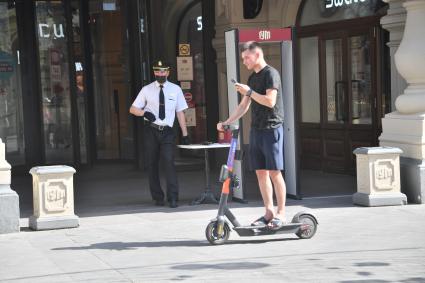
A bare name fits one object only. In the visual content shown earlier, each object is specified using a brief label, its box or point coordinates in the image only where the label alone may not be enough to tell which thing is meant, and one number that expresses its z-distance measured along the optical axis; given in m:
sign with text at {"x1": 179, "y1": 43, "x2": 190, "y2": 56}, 14.72
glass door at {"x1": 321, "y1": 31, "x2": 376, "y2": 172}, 12.82
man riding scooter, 8.05
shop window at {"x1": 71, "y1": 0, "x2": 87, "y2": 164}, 15.26
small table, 10.70
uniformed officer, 10.48
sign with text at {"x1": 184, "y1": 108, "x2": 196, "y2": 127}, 14.77
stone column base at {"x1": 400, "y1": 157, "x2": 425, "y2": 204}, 10.04
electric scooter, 7.94
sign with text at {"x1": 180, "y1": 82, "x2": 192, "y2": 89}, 14.74
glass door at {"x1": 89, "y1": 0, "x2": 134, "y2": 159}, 15.55
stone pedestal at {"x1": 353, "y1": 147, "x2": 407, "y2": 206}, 9.95
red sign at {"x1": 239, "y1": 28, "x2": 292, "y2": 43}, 10.42
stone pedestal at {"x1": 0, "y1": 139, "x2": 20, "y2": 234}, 8.96
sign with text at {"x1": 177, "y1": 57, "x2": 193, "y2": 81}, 14.72
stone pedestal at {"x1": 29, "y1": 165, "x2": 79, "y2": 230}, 9.11
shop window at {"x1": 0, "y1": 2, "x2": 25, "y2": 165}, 14.70
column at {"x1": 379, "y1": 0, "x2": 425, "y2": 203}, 10.08
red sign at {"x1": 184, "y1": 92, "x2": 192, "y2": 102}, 14.72
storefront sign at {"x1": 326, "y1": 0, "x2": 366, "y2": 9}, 13.01
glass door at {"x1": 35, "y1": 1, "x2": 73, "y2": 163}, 15.04
